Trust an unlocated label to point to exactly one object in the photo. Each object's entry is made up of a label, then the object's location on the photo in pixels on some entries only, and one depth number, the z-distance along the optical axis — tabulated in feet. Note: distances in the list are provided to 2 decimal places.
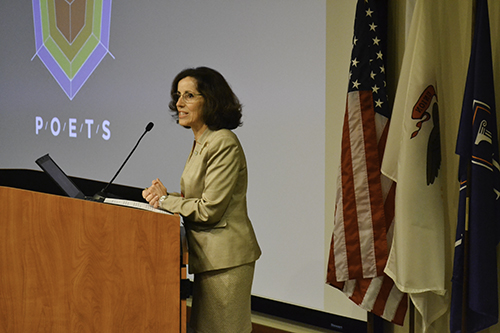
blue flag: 14.42
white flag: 15.31
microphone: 15.26
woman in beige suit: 15.34
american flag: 16.31
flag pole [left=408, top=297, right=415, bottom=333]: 16.23
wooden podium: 14.66
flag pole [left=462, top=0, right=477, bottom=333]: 14.56
